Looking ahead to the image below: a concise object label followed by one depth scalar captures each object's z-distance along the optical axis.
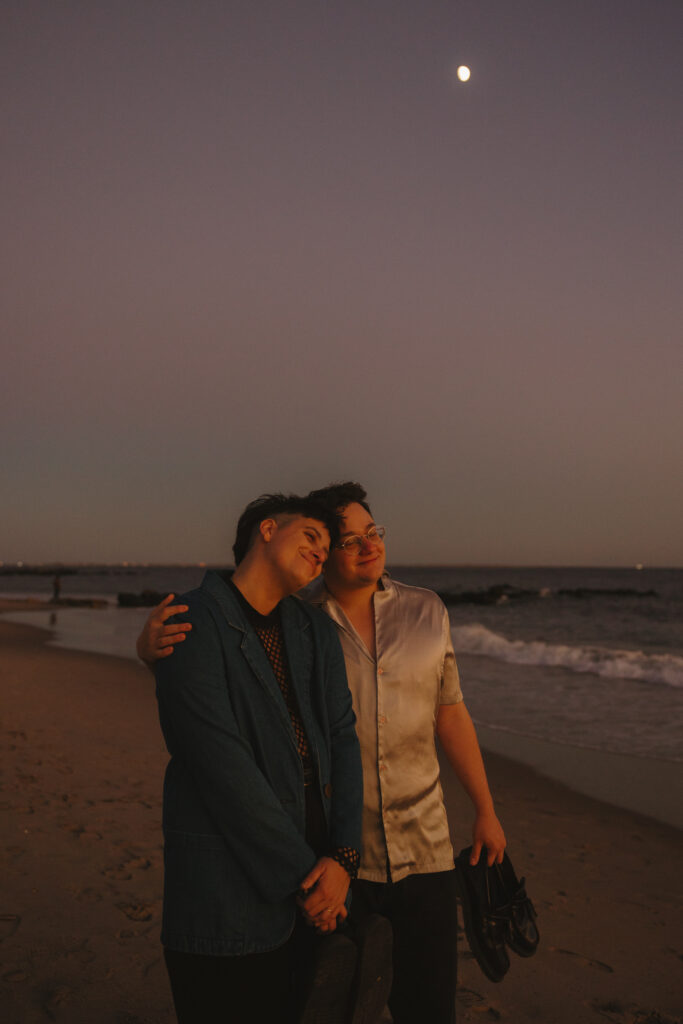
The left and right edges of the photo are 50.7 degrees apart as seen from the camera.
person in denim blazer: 1.79
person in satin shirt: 2.20
